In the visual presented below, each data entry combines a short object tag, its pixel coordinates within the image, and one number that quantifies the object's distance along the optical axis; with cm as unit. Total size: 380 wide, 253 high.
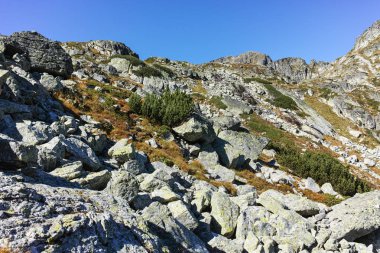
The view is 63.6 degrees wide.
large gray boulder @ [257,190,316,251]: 1049
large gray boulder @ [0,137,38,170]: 734
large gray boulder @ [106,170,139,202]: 865
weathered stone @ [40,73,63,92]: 2012
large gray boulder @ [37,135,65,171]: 891
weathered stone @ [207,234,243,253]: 922
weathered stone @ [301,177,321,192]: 2042
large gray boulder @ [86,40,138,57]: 7551
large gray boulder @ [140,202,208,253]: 780
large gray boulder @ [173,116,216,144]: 2056
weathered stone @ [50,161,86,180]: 882
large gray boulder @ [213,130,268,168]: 2059
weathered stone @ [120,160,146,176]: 1226
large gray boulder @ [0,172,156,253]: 498
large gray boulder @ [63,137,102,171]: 1090
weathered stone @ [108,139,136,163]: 1344
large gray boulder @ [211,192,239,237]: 1029
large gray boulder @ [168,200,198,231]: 924
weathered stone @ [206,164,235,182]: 1731
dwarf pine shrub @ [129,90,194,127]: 2184
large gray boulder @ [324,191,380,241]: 1196
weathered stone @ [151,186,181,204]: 984
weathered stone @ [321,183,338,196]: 1992
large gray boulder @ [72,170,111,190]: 886
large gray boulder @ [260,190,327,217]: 1312
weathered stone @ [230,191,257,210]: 1227
